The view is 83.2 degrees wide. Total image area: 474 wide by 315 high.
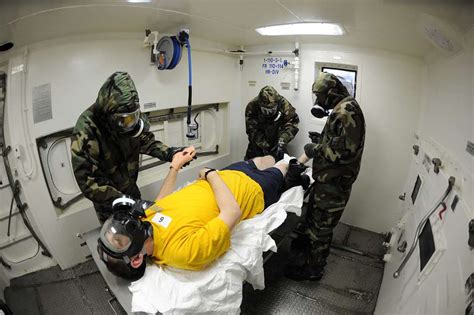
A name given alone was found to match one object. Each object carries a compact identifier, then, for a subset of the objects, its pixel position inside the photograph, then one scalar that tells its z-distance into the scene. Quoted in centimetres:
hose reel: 250
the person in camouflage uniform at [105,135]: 179
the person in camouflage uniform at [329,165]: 207
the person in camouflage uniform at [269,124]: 316
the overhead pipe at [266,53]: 310
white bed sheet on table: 138
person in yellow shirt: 141
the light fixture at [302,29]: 227
